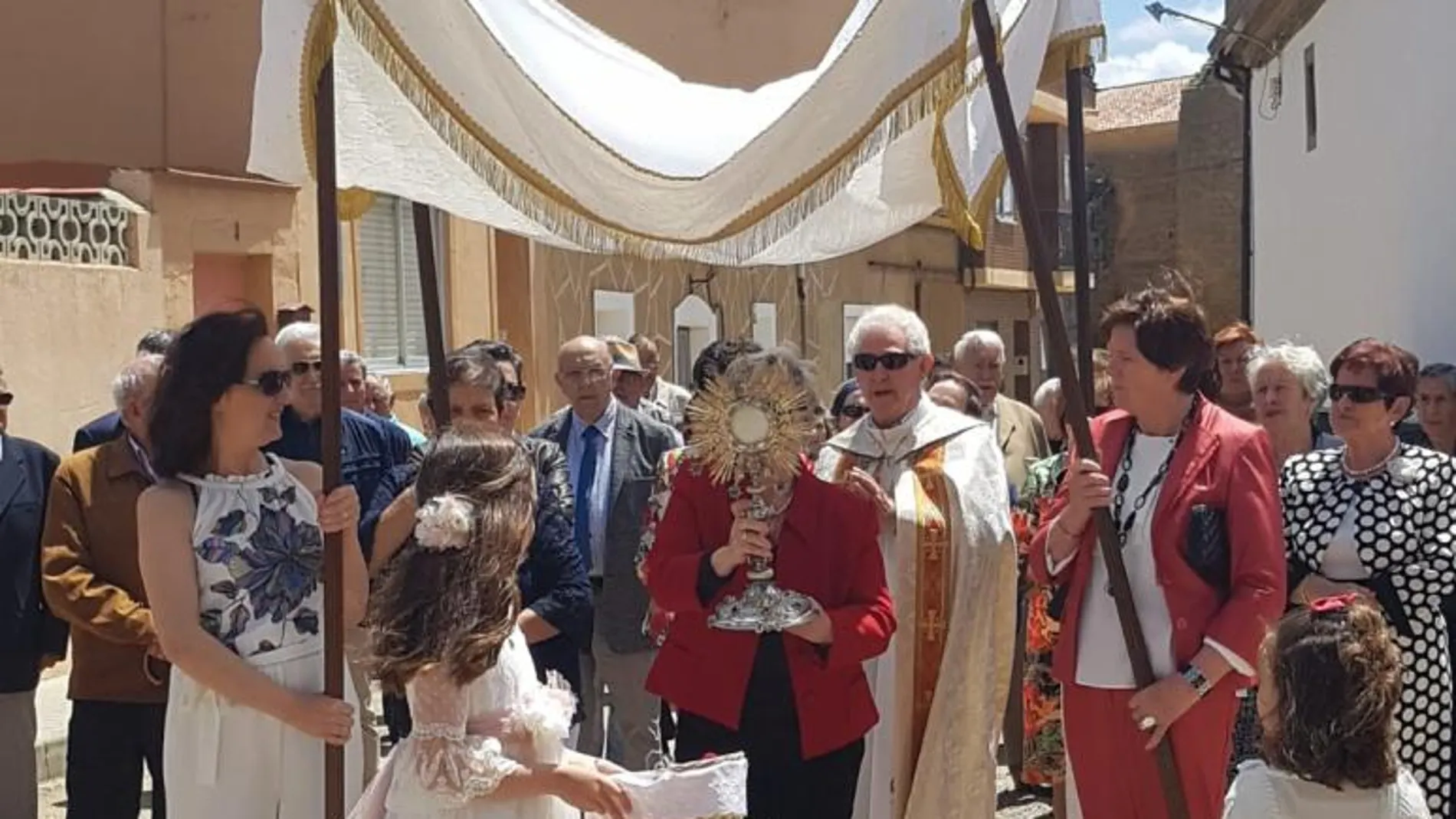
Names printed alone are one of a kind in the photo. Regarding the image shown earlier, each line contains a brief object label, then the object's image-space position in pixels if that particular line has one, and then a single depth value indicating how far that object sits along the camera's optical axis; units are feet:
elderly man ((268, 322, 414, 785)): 17.30
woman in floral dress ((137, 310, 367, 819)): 11.59
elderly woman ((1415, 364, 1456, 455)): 20.06
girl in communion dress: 10.33
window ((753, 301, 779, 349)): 56.59
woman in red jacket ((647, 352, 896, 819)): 12.96
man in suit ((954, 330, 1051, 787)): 22.76
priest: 15.52
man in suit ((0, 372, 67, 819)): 16.62
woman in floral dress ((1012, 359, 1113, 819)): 19.30
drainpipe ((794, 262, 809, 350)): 59.21
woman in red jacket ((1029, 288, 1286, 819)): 13.03
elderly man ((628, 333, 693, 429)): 28.30
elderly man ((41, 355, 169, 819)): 15.79
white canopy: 12.57
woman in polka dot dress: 15.03
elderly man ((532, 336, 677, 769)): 18.72
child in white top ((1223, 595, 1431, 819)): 9.72
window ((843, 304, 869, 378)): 63.36
